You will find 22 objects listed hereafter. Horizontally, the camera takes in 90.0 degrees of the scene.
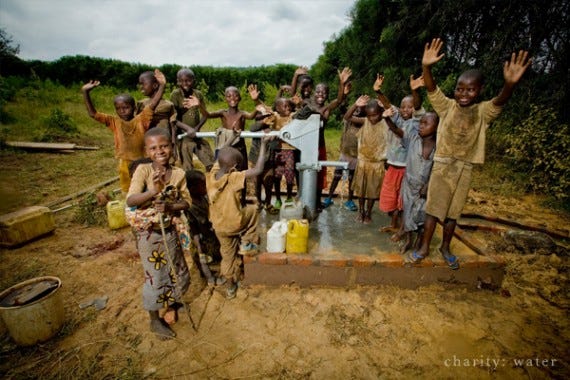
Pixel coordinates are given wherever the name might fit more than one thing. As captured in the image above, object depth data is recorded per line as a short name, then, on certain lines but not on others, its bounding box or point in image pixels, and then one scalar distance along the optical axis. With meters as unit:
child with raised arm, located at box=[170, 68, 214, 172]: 4.20
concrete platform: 2.99
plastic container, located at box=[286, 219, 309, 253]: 3.01
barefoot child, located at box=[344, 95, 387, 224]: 3.55
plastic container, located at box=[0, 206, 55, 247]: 3.67
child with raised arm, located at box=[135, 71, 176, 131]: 3.64
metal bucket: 2.23
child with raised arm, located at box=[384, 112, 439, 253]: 2.89
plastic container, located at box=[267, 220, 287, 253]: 3.01
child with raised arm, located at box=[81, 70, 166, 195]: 3.33
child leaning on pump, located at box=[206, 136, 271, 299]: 2.62
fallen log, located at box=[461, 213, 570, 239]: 4.31
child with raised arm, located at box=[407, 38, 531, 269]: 2.40
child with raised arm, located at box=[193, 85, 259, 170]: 3.92
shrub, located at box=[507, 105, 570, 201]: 5.77
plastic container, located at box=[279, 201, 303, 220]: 3.30
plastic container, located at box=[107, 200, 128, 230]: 4.30
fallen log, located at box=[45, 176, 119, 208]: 5.11
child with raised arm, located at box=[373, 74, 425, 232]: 3.28
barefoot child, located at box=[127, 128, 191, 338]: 2.23
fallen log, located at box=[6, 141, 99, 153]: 8.37
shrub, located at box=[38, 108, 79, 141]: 10.12
